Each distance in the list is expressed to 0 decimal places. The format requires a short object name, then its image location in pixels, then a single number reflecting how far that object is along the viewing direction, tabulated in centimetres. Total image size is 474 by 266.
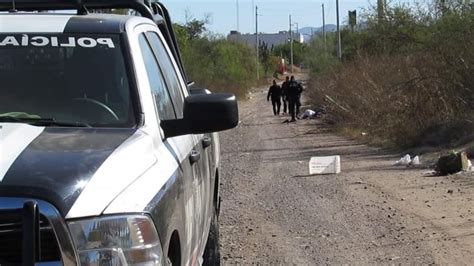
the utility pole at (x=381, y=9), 2504
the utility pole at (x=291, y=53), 11953
